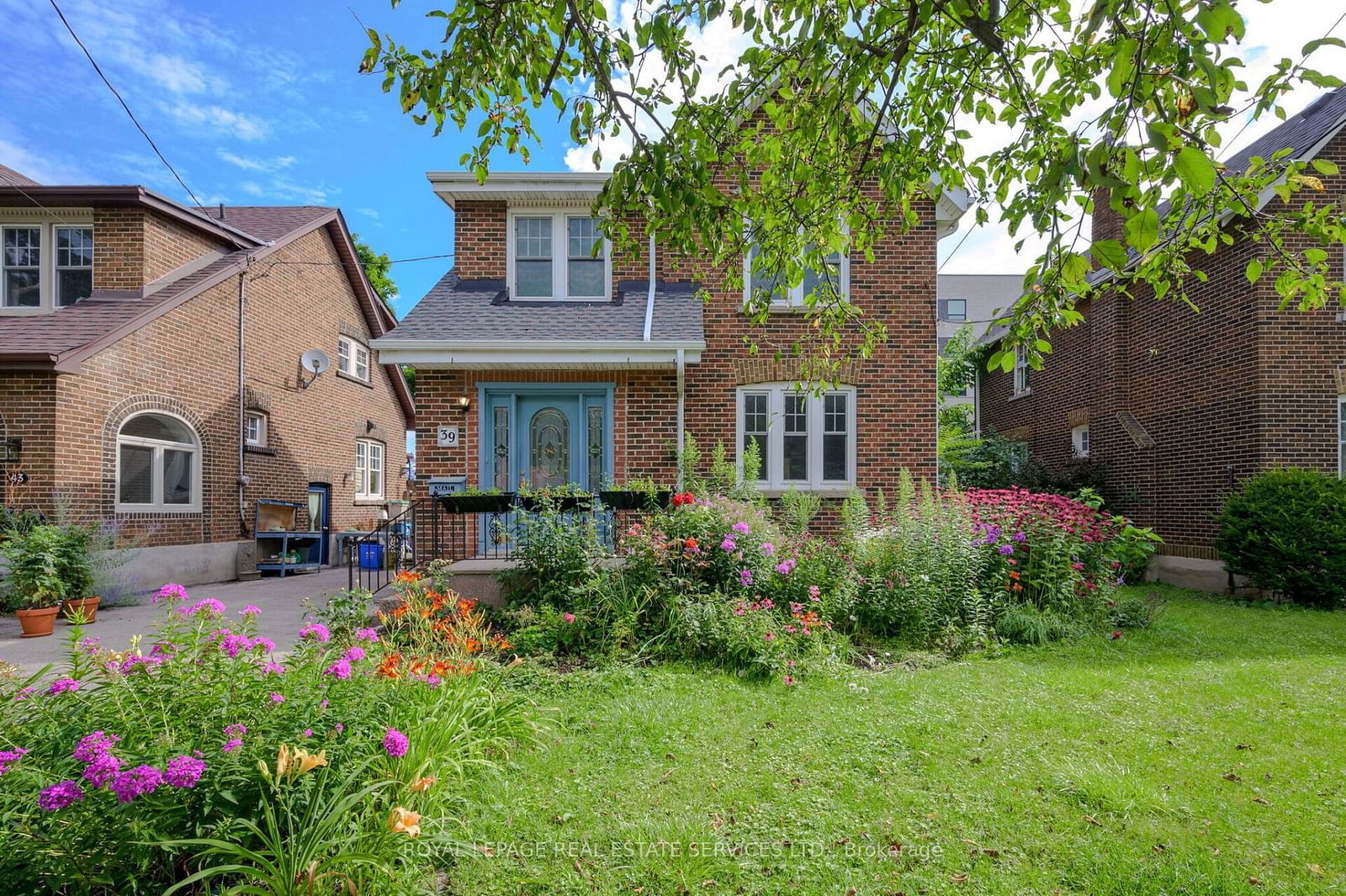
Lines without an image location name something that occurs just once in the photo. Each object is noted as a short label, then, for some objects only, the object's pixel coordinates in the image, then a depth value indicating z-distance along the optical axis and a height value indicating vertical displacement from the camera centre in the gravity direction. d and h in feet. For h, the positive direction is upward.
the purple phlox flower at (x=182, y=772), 6.63 -3.34
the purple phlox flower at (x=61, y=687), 8.03 -2.97
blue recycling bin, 44.57 -7.29
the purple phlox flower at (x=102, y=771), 6.59 -3.31
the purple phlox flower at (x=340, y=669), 8.58 -2.93
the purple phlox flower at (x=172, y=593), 9.34 -2.09
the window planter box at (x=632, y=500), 22.40 -1.57
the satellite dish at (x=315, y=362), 46.44 +6.78
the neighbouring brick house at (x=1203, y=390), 31.89 +3.98
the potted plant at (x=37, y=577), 23.58 -4.77
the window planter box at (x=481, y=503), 21.95 -1.70
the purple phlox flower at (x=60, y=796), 6.44 -3.53
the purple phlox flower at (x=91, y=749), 6.67 -3.13
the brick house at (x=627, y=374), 30.17 +3.98
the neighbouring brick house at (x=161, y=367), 30.07 +4.74
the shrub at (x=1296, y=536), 28.30 -3.48
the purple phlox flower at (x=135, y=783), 6.51 -3.40
